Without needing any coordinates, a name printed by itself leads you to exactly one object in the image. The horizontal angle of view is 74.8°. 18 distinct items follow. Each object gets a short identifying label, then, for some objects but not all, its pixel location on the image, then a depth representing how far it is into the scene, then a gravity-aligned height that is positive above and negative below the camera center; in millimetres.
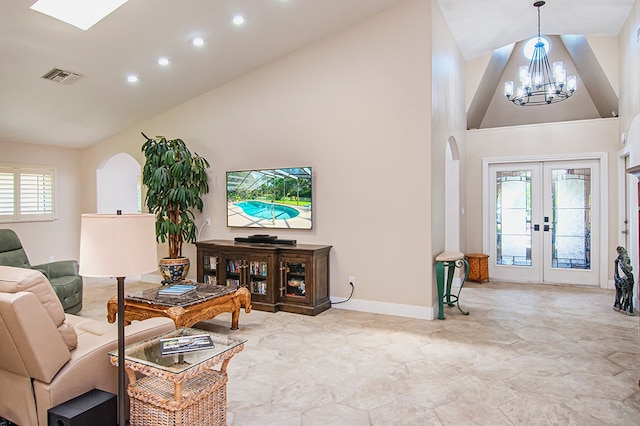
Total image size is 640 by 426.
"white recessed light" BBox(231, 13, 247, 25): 4359 +2054
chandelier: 5242 +1729
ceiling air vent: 4828 +1625
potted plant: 5727 +289
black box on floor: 1921 -927
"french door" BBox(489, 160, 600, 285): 6465 -150
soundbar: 5343 -349
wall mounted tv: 5367 +197
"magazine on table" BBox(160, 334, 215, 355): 2232 -722
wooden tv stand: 4895 -752
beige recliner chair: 1993 -732
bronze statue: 4836 -867
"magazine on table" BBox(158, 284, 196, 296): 3965 -743
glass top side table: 2031 -757
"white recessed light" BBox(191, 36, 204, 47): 4653 +1934
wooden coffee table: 3637 -839
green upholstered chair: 4582 -673
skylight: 3838 +1922
